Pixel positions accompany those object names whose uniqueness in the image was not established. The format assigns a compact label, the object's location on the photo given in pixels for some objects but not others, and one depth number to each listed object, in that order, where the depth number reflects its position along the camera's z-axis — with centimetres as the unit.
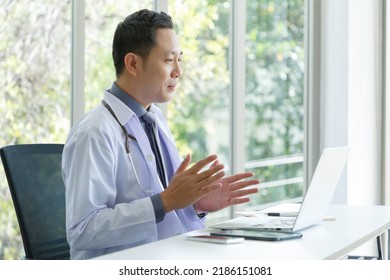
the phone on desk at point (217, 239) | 387
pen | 502
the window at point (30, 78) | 574
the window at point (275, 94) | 890
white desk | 354
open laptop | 420
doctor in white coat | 414
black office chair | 432
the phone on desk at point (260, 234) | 400
